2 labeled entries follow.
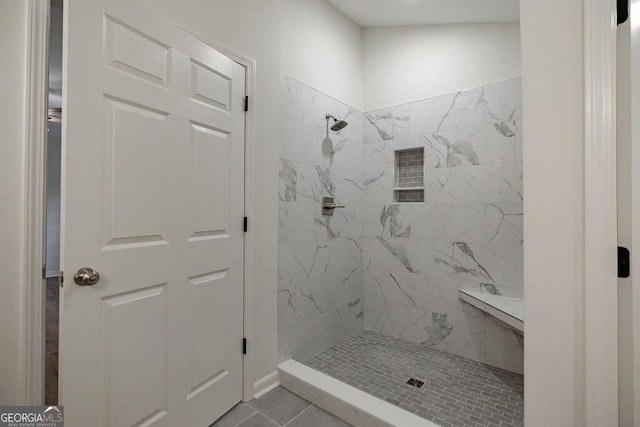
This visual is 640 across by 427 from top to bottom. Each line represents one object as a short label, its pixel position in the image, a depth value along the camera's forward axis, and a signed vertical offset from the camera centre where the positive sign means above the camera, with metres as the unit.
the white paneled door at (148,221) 1.17 -0.02
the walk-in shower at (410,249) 2.20 -0.27
